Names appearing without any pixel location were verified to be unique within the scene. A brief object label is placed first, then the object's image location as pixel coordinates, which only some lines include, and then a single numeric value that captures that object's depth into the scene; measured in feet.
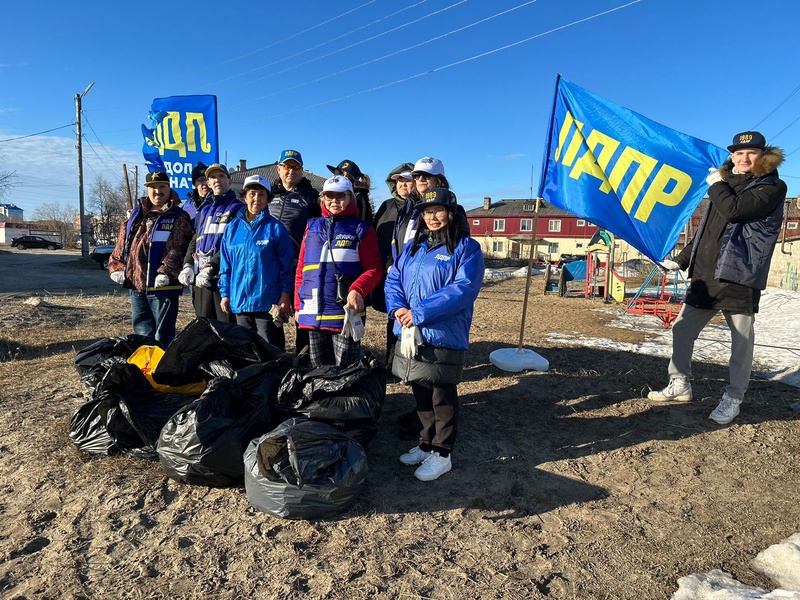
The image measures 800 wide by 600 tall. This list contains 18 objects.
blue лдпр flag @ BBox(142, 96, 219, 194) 23.03
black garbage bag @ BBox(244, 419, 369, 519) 7.53
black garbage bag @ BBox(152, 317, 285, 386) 10.21
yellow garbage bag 10.31
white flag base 16.15
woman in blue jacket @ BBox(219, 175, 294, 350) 11.85
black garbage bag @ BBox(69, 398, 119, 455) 9.55
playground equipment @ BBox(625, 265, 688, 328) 29.87
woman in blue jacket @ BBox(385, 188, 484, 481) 8.77
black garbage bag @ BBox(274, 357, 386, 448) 9.28
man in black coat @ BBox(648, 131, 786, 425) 10.70
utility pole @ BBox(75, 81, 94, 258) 73.67
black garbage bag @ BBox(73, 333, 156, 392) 11.46
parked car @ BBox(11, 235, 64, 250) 139.33
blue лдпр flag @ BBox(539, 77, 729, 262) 13.71
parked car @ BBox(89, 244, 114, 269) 72.08
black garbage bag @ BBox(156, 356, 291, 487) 8.11
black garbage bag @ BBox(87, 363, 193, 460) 9.12
